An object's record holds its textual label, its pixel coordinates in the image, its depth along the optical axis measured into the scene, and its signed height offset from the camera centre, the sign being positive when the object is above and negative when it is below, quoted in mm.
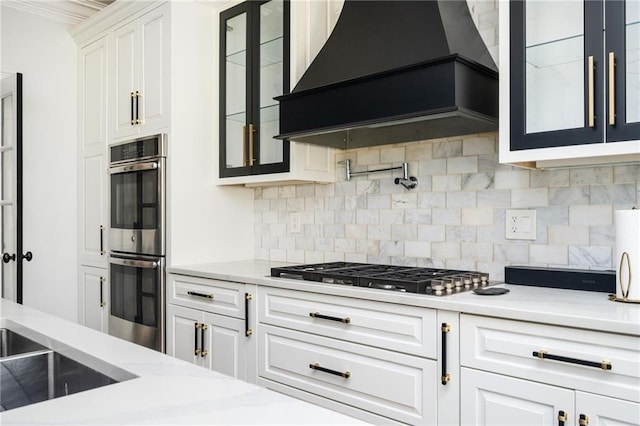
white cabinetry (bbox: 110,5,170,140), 3100 +883
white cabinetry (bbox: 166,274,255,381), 2531 -595
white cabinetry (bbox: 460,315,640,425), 1397 -484
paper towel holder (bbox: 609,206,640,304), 1656 -225
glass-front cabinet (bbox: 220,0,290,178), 2863 +753
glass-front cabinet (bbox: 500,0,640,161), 1686 +486
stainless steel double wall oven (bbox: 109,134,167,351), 3059 -170
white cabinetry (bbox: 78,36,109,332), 3605 +211
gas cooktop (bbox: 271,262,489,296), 1888 -270
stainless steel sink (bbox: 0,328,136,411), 1141 -377
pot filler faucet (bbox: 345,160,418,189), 2602 +167
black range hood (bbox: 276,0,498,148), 1977 +552
